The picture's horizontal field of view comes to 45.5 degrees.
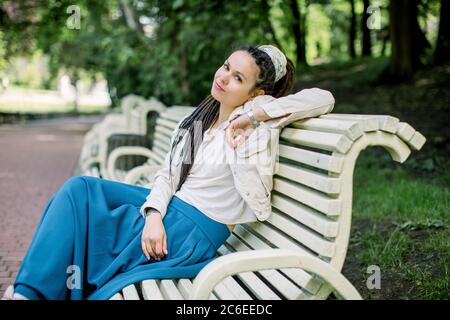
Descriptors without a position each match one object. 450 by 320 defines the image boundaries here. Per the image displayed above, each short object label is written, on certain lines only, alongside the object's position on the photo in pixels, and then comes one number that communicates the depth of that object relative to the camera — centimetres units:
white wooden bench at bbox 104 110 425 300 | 197
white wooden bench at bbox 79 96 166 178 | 609
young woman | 230
